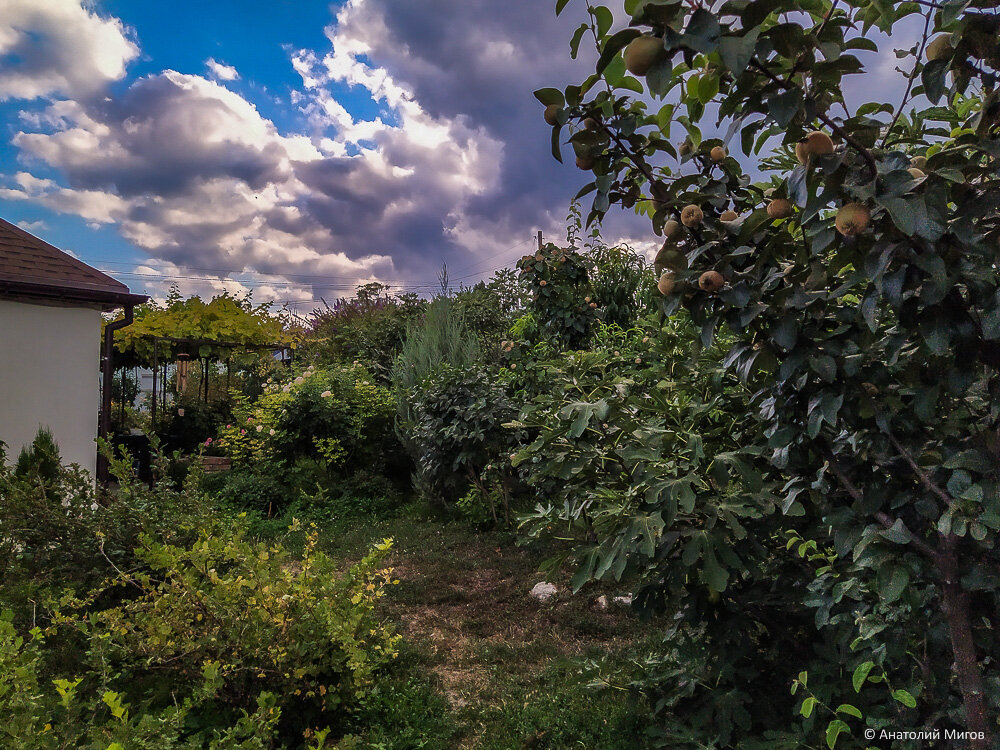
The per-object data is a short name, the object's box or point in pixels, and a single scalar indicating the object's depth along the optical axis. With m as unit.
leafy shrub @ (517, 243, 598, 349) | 6.75
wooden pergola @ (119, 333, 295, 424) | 9.74
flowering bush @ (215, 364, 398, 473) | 8.17
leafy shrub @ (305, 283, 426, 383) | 11.30
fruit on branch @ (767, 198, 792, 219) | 1.45
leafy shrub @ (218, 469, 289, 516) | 7.29
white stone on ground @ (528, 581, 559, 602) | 4.31
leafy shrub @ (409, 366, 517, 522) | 6.02
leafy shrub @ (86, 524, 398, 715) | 2.58
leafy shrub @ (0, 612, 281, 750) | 1.67
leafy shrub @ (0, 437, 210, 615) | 3.39
